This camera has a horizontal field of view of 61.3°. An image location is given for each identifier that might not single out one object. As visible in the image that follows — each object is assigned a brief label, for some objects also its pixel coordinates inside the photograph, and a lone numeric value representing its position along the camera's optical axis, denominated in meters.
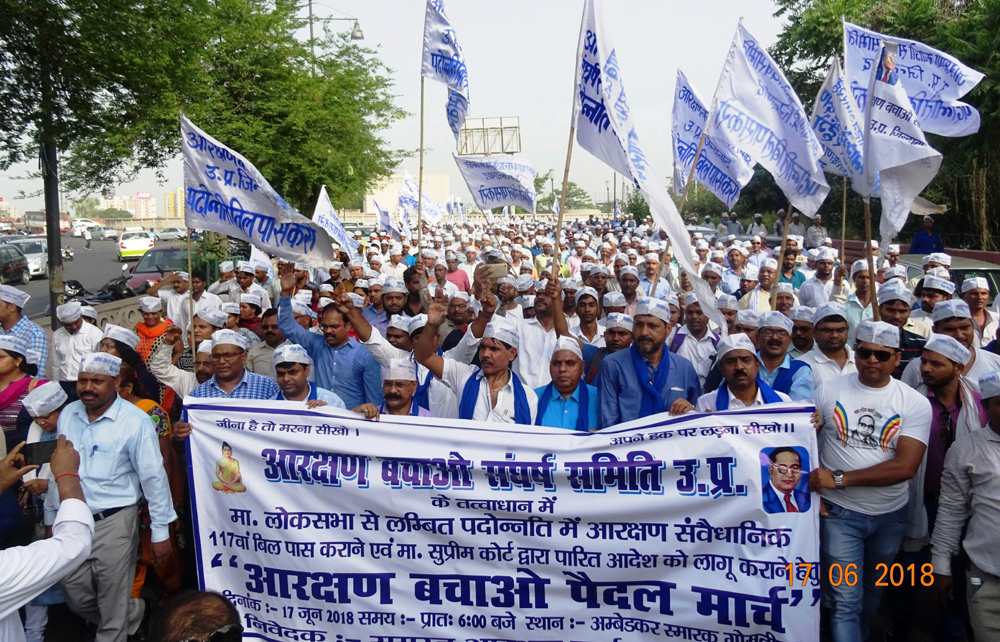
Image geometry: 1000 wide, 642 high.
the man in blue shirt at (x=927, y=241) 15.08
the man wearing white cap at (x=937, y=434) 4.70
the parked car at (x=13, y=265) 29.41
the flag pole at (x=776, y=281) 6.30
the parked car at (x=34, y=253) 32.75
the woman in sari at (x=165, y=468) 5.34
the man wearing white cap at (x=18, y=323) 7.18
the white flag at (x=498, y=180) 9.73
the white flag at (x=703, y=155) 8.46
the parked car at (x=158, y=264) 18.45
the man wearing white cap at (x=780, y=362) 5.20
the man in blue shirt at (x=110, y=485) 4.60
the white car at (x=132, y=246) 42.41
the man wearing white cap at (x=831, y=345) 5.77
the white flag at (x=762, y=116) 7.54
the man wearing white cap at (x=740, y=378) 4.74
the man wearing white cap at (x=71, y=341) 8.02
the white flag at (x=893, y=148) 6.16
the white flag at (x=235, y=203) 6.48
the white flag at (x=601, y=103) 6.06
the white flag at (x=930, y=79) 7.98
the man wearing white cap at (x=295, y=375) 5.21
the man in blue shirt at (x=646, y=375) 5.33
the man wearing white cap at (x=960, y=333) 5.42
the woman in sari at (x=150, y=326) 7.92
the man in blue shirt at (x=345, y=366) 6.34
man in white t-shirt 4.33
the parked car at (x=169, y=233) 44.95
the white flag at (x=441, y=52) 9.09
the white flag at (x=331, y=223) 9.34
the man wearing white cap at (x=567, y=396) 5.22
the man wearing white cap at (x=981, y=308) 7.27
